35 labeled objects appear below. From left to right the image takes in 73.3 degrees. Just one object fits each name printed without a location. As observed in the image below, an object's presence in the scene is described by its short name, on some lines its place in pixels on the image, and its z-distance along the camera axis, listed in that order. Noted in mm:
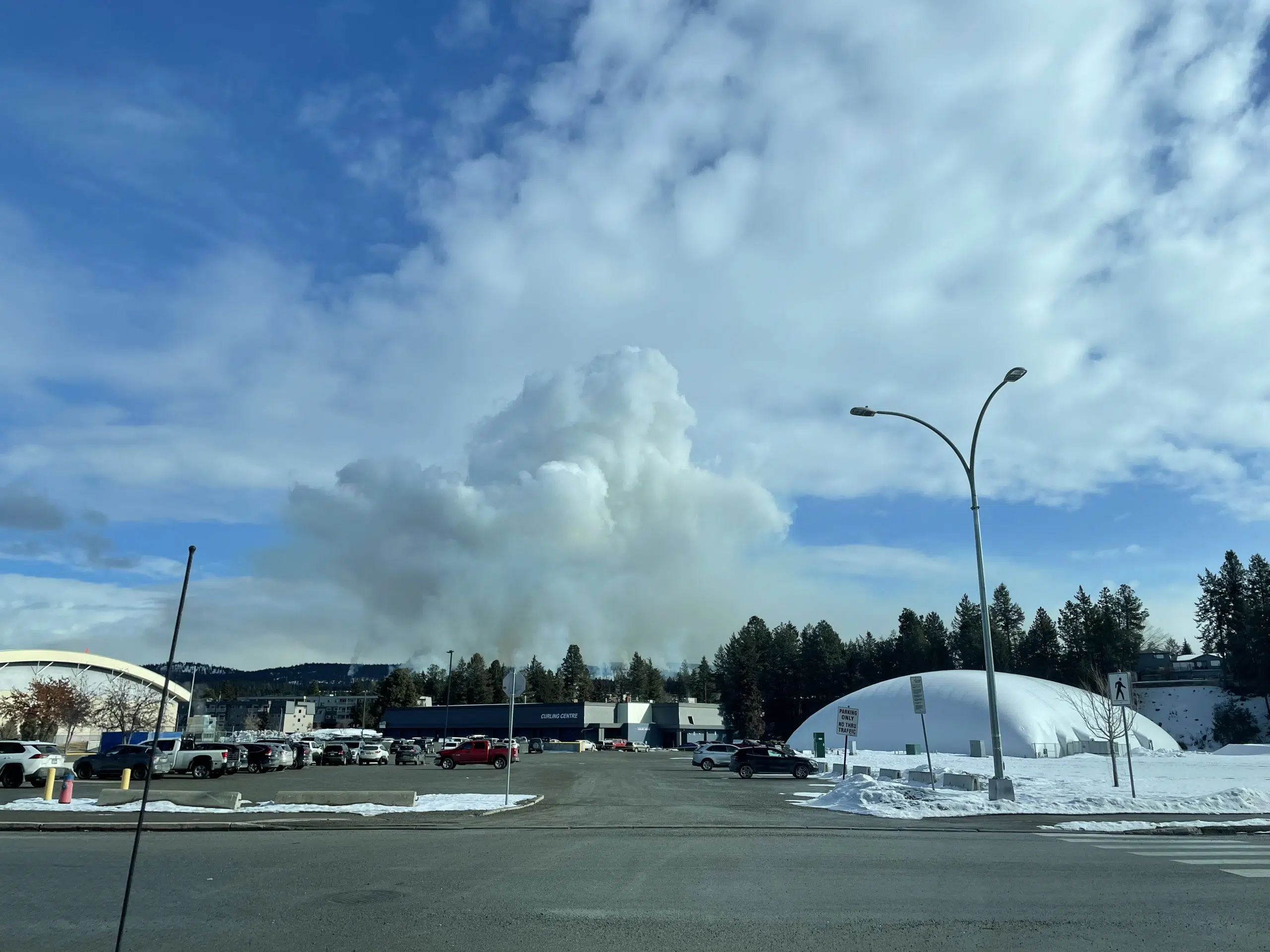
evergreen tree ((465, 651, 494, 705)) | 155250
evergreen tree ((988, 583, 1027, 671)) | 129250
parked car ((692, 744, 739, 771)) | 54156
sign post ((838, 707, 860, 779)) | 31047
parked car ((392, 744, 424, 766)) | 60594
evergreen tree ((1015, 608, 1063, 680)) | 120312
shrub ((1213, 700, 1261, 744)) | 94250
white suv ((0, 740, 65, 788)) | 31281
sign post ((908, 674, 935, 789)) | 26828
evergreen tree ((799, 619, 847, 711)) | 136500
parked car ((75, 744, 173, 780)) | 35812
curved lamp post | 21453
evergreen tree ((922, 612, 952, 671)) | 130750
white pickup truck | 36969
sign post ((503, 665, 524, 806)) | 23031
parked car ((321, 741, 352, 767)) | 57219
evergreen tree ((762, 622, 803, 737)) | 140750
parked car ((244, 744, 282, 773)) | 41406
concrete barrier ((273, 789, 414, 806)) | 21391
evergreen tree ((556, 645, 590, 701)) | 185000
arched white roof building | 102688
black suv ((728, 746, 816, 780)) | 42219
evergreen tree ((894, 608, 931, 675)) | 129625
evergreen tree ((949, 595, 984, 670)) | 126188
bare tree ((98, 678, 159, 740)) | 85125
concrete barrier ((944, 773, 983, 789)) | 25766
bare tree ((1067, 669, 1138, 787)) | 28453
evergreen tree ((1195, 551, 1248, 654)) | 114188
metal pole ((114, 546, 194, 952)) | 5711
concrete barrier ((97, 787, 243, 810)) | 20594
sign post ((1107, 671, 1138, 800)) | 24844
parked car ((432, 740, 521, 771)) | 48562
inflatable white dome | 65938
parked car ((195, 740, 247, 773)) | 38281
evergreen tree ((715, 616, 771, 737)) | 128250
